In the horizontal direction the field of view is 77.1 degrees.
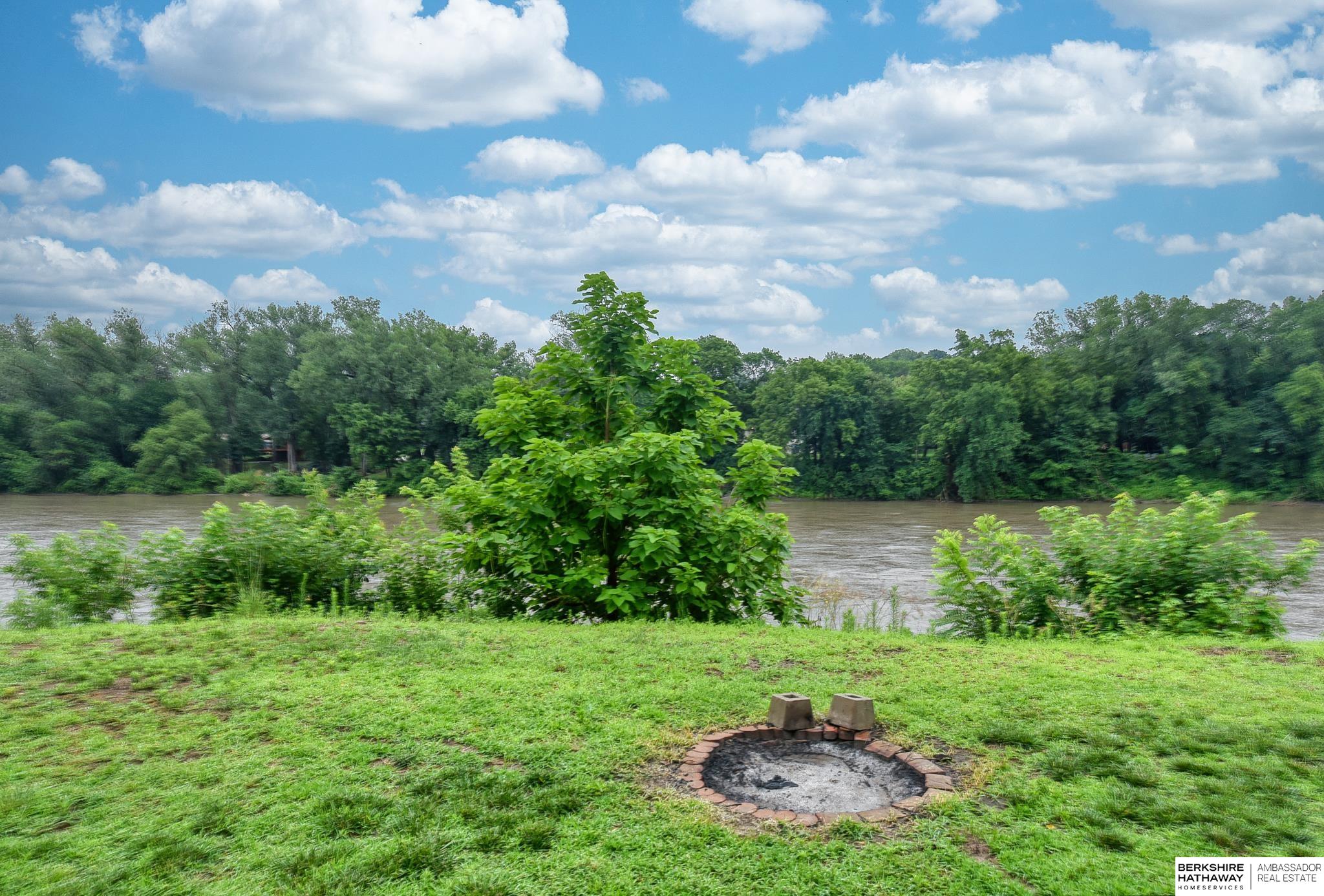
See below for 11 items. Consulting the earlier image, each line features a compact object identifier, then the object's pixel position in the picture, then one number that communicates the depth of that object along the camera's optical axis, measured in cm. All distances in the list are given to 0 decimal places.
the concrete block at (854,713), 490
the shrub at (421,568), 962
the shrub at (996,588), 859
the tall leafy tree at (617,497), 877
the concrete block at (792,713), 496
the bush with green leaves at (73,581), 830
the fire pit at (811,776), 413
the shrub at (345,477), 4691
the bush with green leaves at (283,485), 4441
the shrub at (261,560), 890
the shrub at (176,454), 4497
